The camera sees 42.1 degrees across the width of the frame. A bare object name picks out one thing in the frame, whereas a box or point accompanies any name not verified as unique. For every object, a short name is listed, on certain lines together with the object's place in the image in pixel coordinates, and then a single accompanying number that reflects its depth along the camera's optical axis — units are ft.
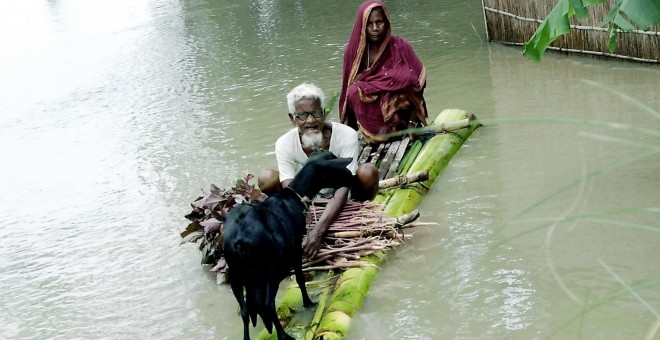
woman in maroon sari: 20.26
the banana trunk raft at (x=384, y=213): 12.76
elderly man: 15.08
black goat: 11.64
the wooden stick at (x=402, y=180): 17.67
